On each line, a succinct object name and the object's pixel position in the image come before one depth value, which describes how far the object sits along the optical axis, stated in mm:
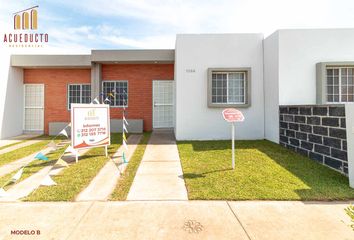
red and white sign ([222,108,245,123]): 5836
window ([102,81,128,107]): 13344
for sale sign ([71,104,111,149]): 6645
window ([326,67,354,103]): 8539
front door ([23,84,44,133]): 13375
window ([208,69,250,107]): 10133
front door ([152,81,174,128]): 13289
